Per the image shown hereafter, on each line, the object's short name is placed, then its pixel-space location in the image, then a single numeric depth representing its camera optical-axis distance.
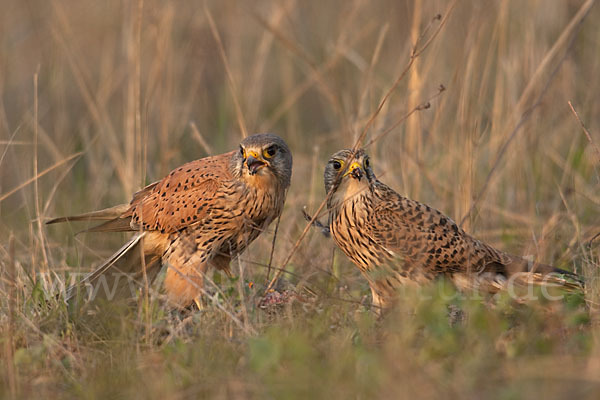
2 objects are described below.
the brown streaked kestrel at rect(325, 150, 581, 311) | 9.23
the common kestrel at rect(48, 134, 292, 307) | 9.85
